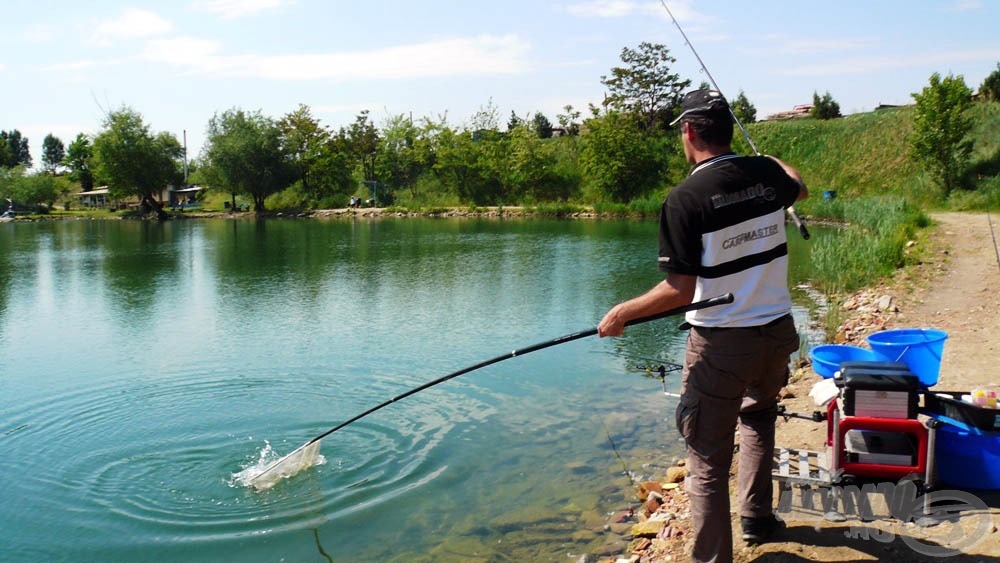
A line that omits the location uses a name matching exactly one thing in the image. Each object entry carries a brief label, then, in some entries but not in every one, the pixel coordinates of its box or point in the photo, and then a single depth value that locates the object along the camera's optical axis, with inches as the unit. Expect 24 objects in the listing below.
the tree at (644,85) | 1983.3
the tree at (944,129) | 1137.4
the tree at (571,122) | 2172.7
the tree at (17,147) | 3710.9
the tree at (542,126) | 2341.3
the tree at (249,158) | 2187.5
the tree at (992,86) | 1422.2
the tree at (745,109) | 1847.9
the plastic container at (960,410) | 148.3
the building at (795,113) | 1883.1
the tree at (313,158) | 2300.7
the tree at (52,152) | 3966.5
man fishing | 120.2
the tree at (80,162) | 2994.6
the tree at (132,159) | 2249.0
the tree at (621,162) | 1800.0
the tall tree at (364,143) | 2377.1
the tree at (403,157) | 2297.0
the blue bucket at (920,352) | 173.6
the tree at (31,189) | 2405.3
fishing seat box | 152.2
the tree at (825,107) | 1763.0
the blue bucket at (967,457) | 148.0
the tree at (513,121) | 2288.4
